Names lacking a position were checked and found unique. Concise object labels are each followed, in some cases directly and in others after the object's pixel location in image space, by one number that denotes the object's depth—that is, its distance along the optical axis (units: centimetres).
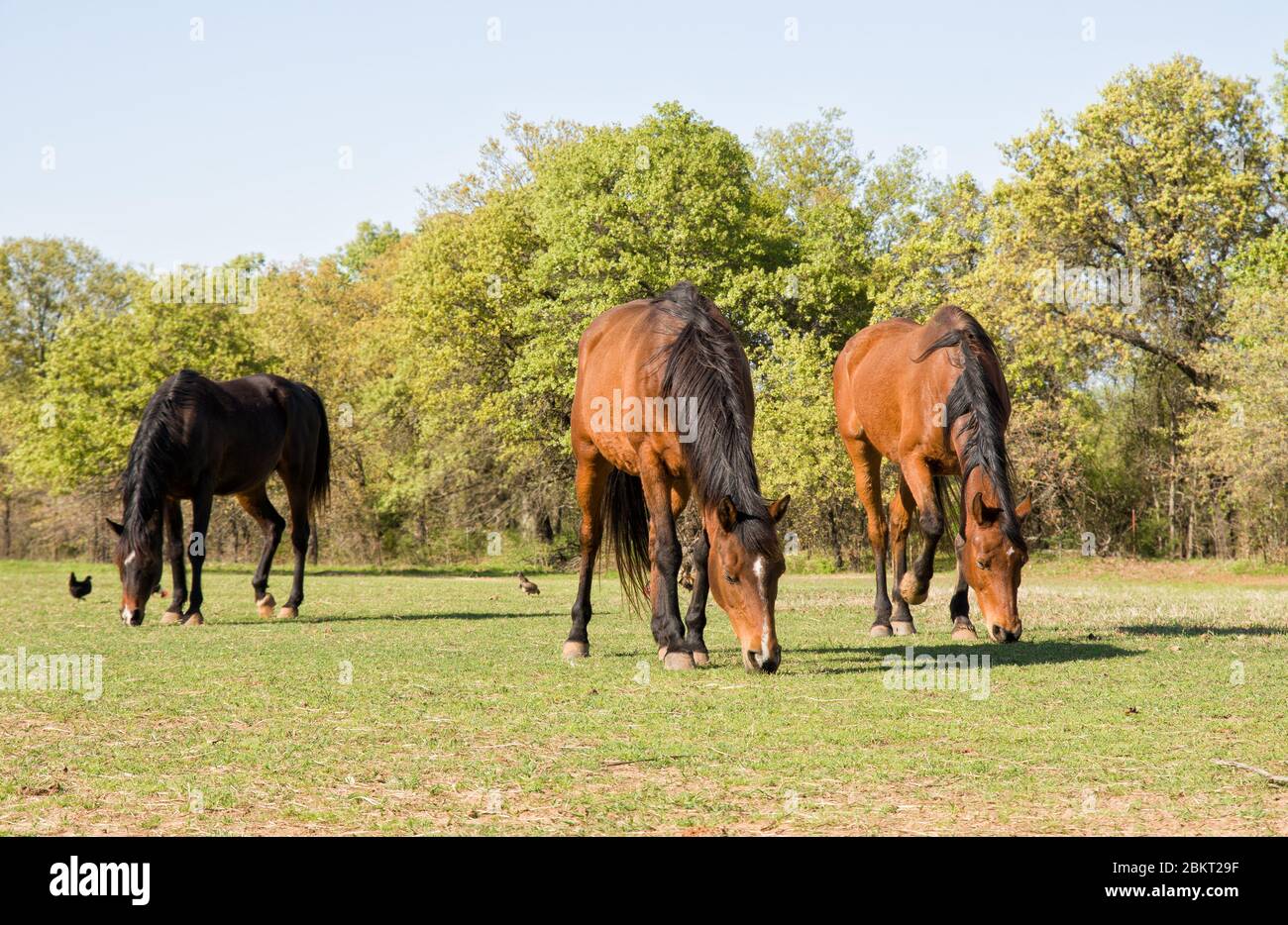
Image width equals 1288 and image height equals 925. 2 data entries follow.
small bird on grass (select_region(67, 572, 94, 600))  1931
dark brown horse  1357
